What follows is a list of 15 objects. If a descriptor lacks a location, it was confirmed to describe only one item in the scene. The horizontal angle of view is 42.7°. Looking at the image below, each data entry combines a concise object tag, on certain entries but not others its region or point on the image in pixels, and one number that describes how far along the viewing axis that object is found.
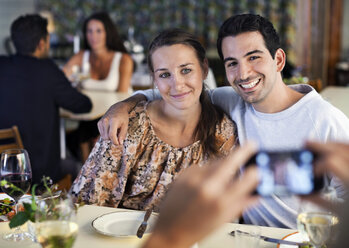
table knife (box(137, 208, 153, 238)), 1.32
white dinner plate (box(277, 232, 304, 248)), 1.26
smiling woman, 1.81
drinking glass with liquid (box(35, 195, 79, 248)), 0.97
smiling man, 1.69
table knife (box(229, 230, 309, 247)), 1.22
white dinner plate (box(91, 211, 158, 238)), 1.35
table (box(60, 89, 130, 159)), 3.21
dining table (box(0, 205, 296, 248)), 1.27
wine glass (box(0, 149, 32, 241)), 1.47
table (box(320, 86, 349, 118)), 2.86
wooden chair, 2.40
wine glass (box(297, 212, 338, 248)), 1.02
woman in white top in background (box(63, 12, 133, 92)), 4.21
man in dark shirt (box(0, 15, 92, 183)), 2.76
